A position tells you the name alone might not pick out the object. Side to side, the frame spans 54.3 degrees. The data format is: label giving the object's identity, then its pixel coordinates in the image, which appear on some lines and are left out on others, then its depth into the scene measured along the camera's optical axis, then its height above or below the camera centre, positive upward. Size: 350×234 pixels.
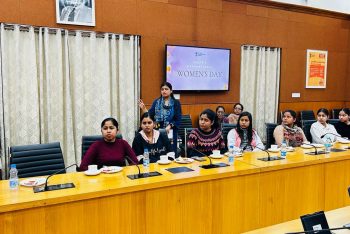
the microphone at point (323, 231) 1.32 -0.58
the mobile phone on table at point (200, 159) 3.15 -0.65
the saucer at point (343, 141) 4.19 -0.64
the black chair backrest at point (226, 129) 4.32 -0.51
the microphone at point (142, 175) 2.50 -0.65
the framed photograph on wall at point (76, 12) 4.89 +1.12
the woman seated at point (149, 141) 3.57 -0.56
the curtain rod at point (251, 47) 6.86 +0.85
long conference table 2.03 -0.78
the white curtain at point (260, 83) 6.91 +0.12
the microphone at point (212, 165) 2.84 -0.65
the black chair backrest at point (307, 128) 5.30 -0.61
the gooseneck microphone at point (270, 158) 3.14 -0.64
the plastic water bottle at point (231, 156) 3.02 -0.60
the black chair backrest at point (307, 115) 7.58 -0.57
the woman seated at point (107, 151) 3.12 -0.58
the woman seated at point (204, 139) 3.62 -0.54
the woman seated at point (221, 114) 6.28 -0.46
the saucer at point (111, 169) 2.65 -0.63
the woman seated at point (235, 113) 6.16 -0.46
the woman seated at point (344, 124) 5.11 -0.52
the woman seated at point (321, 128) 4.82 -0.56
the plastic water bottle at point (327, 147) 3.55 -0.61
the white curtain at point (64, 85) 4.68 +0.05
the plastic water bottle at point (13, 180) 2.22 -0.60
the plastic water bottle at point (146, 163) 2.84 -0.62
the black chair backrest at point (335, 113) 8.12 -0.56
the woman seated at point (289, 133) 4.27 -0.55
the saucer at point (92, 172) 2.57 -0.63
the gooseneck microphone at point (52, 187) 2.18 -0.65
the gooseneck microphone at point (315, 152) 3.45 -0.65
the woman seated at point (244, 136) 3.88 -0.54
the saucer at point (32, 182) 2.31 -0.65
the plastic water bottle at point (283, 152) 3.31 -0.61
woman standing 4.70 -0.33
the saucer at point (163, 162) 2.97 -0.64
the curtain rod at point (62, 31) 4.62 +0.84
